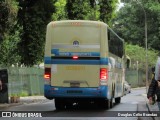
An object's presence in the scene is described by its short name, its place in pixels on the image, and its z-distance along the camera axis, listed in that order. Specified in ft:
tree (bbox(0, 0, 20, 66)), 87.81
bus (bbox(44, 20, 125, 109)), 71.97
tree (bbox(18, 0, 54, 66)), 115.24
